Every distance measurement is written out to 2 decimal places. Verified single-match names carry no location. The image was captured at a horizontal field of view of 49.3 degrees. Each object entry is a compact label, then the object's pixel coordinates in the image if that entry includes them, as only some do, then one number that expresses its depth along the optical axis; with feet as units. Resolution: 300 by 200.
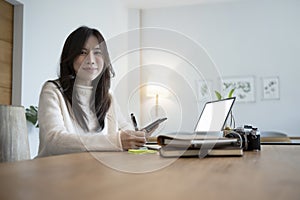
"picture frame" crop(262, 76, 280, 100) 14.17
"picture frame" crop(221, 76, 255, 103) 14.52
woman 3.55
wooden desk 1.16
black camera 3.51
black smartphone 3.43
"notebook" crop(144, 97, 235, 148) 3.35
